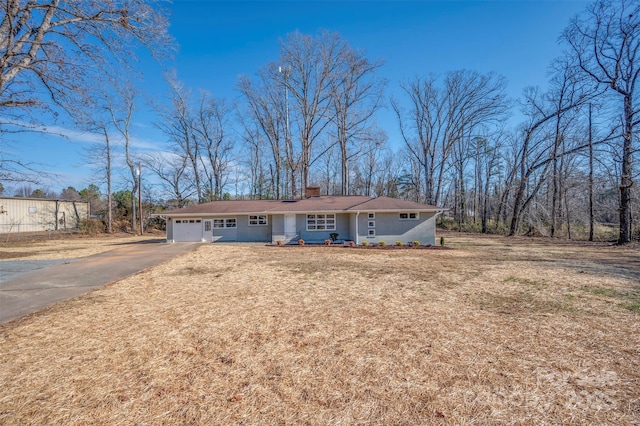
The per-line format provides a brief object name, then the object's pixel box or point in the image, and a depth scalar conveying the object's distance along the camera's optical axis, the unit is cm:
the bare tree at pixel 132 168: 2644
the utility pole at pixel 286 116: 2491
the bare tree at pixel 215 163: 3066
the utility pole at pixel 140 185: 2477
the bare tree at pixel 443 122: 2919
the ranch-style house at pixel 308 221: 1608
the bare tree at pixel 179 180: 2930
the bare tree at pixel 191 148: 2923
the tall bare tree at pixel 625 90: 1494
